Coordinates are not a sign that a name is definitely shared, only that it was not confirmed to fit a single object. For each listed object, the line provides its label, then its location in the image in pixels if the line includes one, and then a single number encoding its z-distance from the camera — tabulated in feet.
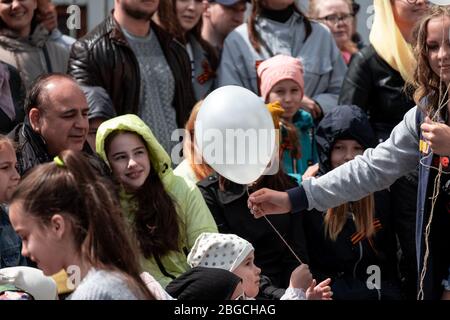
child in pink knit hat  32.24
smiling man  28.00
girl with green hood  27.10
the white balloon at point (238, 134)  23.59
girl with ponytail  16.80
